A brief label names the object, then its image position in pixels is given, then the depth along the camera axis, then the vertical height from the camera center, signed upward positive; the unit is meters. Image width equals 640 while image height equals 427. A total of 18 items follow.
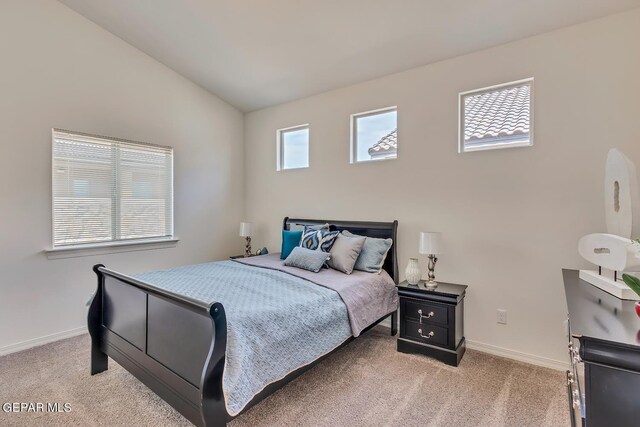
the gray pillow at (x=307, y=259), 3.09 -0.47
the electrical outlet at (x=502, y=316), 2.79 -0.93
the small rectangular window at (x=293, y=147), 4.27 +0.93
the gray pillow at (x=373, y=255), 3.16 -0.44
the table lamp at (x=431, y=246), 2.80 -0.30
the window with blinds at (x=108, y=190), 3.22 +0.27
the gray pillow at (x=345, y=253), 3.09 -0.41
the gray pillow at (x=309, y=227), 3.71 -0.17
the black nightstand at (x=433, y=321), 2.66 -0.96
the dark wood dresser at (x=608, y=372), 0.84 -0.45
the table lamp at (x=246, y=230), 4.48 -0.25
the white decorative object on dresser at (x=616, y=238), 1.55 -0.15
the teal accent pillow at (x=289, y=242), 3.68 -0.34
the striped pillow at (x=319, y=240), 3.32 -0.29
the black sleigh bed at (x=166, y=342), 1.53 -0.78
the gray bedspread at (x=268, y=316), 1.65 -0.68
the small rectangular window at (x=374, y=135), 3.50 +0.90
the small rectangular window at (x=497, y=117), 2.73 +0.87
